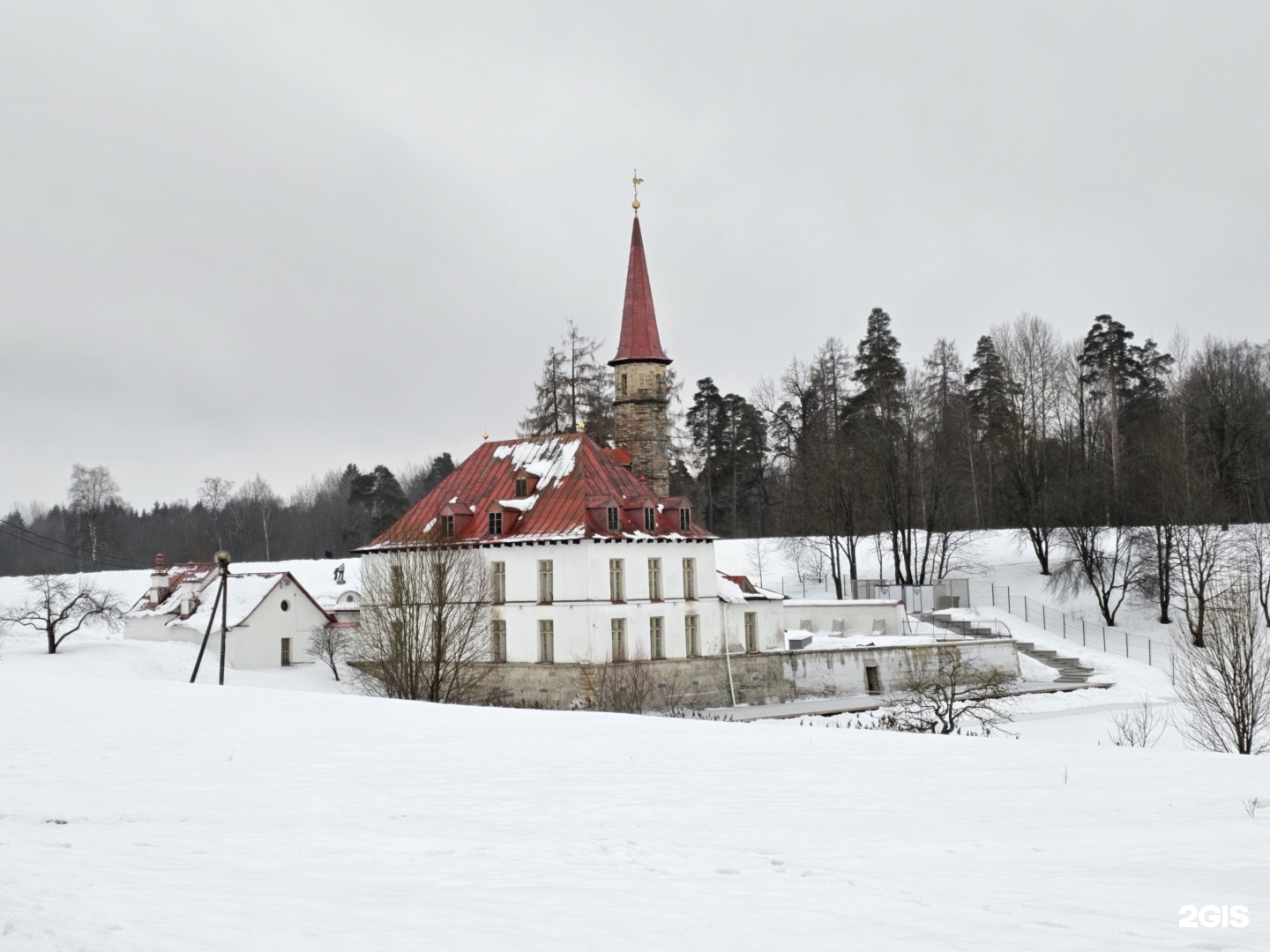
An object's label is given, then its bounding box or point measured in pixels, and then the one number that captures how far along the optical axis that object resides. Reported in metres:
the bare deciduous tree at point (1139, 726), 29.48
